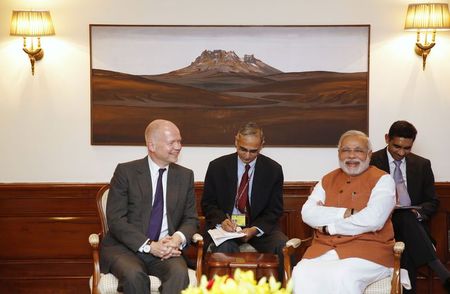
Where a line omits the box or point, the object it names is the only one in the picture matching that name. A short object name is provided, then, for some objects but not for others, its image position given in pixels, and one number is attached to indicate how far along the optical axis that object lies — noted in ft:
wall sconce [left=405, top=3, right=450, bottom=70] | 22.35
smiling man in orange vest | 18.34
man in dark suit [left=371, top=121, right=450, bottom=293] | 20.39
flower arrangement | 10.55
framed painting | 23.07
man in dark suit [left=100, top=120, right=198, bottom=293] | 18.63
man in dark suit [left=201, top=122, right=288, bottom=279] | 20.53
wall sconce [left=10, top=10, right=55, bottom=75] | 22.39
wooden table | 18.78
